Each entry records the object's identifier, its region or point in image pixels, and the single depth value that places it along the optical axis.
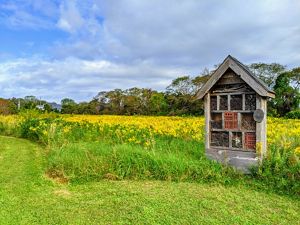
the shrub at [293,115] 16.58
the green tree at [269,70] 23.31
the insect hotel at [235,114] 4.58
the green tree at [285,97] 19.48
